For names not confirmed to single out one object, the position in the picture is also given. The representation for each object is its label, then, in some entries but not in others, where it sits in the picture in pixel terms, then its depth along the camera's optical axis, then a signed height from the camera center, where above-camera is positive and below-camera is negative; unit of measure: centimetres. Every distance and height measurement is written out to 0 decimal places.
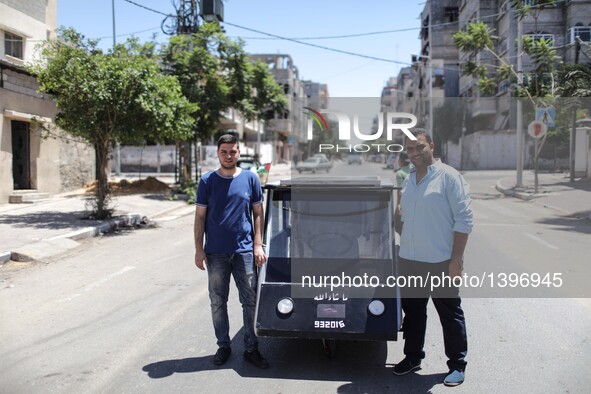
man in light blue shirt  436 -56
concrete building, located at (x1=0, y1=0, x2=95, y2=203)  1766 +140
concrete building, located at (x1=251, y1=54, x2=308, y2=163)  6988 +809
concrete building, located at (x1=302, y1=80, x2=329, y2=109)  12114 +1591
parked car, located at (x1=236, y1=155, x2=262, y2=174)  2481 -3
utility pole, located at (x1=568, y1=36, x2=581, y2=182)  2548 +58
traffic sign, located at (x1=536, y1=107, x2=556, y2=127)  2108 +169
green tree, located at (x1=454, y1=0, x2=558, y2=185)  2148 +367
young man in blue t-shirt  480 -62
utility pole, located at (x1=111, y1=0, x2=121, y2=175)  3099 +41
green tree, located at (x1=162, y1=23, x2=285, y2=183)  2147 +336
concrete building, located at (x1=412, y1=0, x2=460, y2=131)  6056 +1201
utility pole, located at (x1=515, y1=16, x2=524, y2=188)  2339 +158
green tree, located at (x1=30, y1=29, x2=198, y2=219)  1322 +157
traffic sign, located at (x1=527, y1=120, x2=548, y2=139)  2156 +121
